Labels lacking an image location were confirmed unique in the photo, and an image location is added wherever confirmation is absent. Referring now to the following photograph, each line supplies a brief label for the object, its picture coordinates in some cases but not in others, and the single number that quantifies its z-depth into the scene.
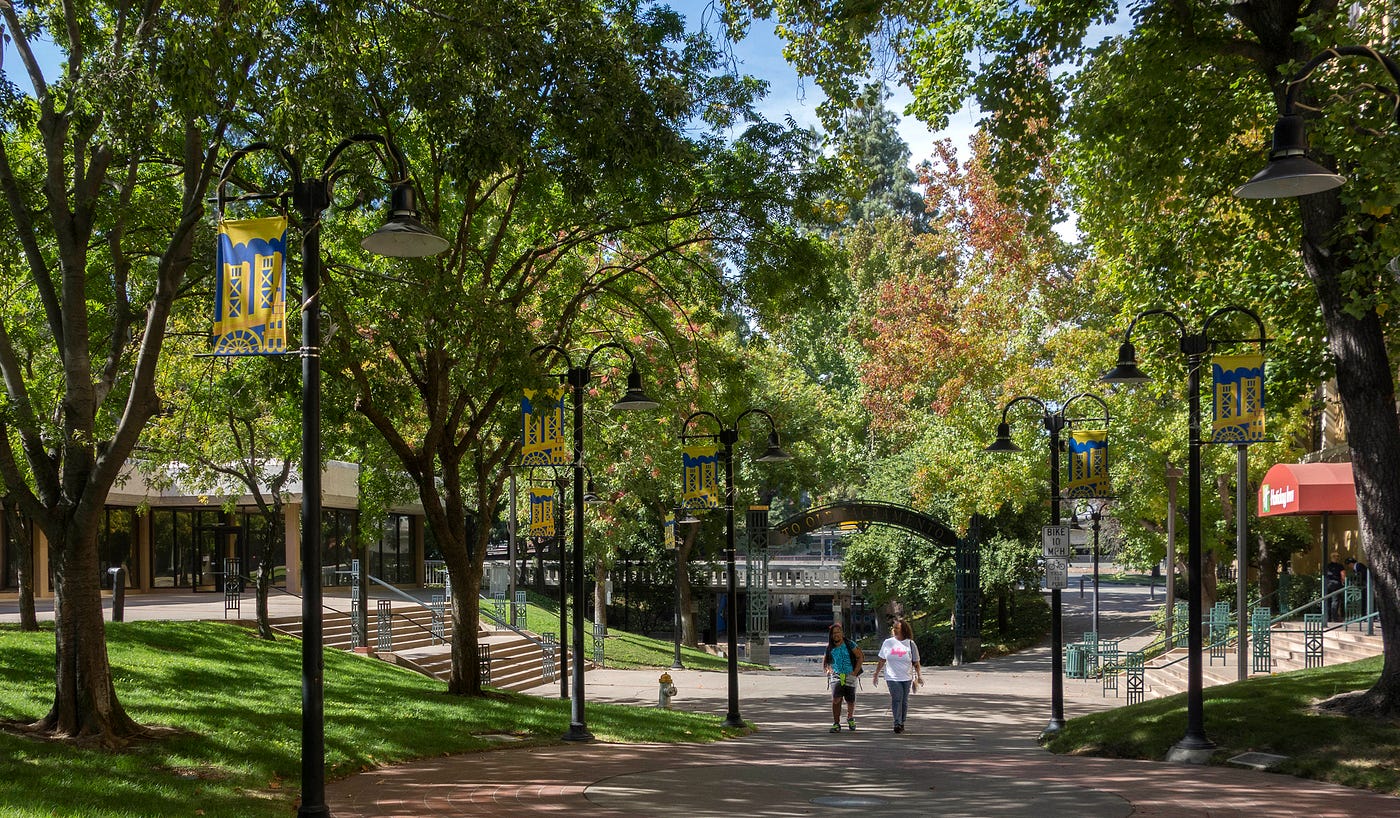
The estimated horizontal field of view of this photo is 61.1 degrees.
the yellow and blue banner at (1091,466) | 22.91
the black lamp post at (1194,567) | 13.30
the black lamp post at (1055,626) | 17.97
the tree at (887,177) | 73.38
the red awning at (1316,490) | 24.19
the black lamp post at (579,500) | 15.40
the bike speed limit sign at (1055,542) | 18.95
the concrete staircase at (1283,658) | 22.81
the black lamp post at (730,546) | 19.00
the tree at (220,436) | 19.59
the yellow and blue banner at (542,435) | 16.64
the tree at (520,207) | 12.08
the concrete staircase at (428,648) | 25.84
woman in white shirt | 18.12
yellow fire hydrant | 21.02
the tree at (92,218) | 10.73
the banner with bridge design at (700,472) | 21.48
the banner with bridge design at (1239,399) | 14.23
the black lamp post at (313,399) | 8.00
